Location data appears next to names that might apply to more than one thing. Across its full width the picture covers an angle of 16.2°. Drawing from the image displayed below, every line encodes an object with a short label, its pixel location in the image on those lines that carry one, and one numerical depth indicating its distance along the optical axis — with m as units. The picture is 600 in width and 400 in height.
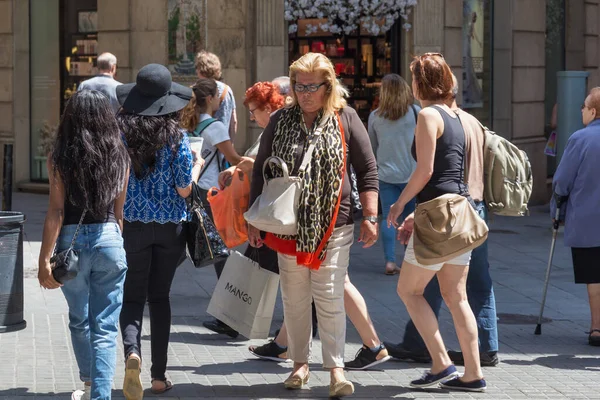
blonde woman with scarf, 11.76
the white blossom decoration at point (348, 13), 27.69
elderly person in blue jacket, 15.38
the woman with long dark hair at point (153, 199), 11.72
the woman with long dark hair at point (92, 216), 10.55
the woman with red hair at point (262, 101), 14.41
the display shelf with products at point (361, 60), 29.36
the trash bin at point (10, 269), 14.93
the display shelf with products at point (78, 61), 31.35
